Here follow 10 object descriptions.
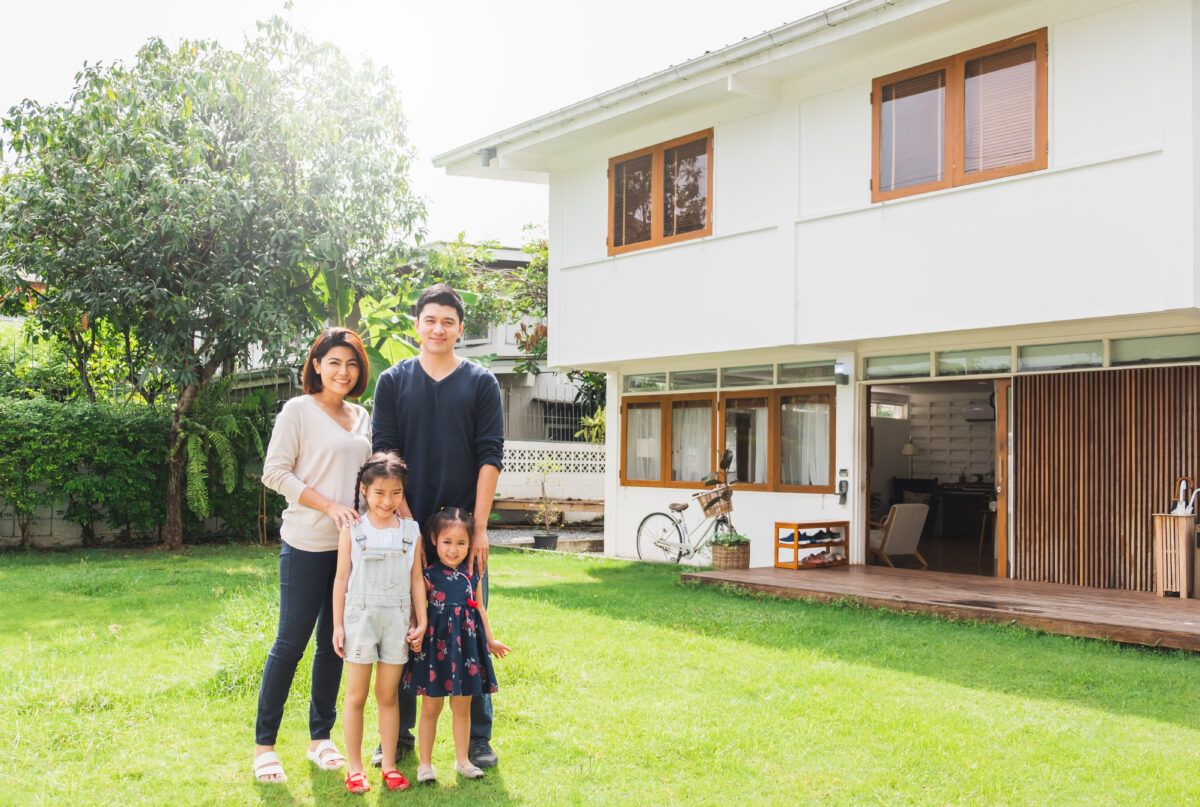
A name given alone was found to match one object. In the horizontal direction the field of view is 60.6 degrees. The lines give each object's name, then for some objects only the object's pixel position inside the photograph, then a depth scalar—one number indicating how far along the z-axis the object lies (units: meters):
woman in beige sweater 3.97
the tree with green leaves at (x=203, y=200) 11.97
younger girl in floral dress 3.86
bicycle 11.48
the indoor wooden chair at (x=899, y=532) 11.36
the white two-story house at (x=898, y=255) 8.37
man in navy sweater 4.04
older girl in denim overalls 3.79
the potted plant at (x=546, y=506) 17.65
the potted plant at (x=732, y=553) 10.94
